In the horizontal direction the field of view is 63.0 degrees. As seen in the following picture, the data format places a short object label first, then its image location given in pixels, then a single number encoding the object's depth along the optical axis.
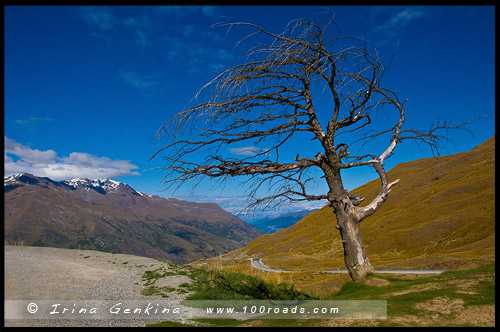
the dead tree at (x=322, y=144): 15.73
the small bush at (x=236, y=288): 21.25
